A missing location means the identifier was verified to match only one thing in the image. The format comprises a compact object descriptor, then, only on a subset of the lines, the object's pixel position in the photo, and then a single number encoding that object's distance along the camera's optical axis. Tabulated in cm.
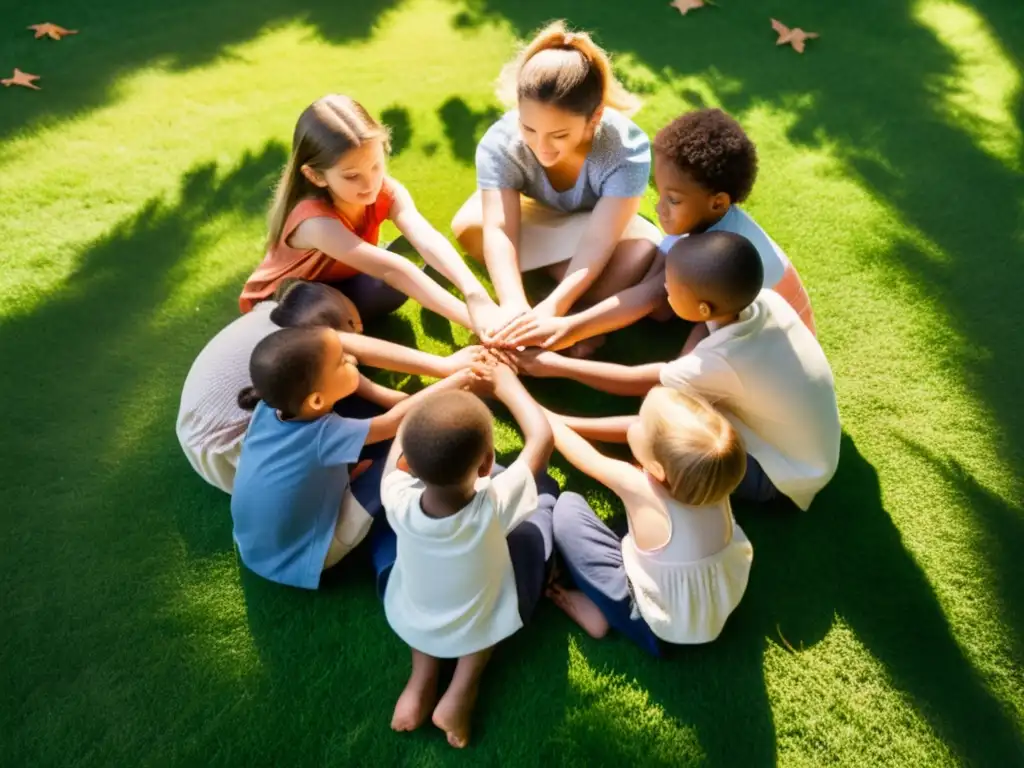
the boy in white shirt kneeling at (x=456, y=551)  197
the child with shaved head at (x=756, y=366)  238
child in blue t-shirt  227
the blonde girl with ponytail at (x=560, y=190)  279
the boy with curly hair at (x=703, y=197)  275
